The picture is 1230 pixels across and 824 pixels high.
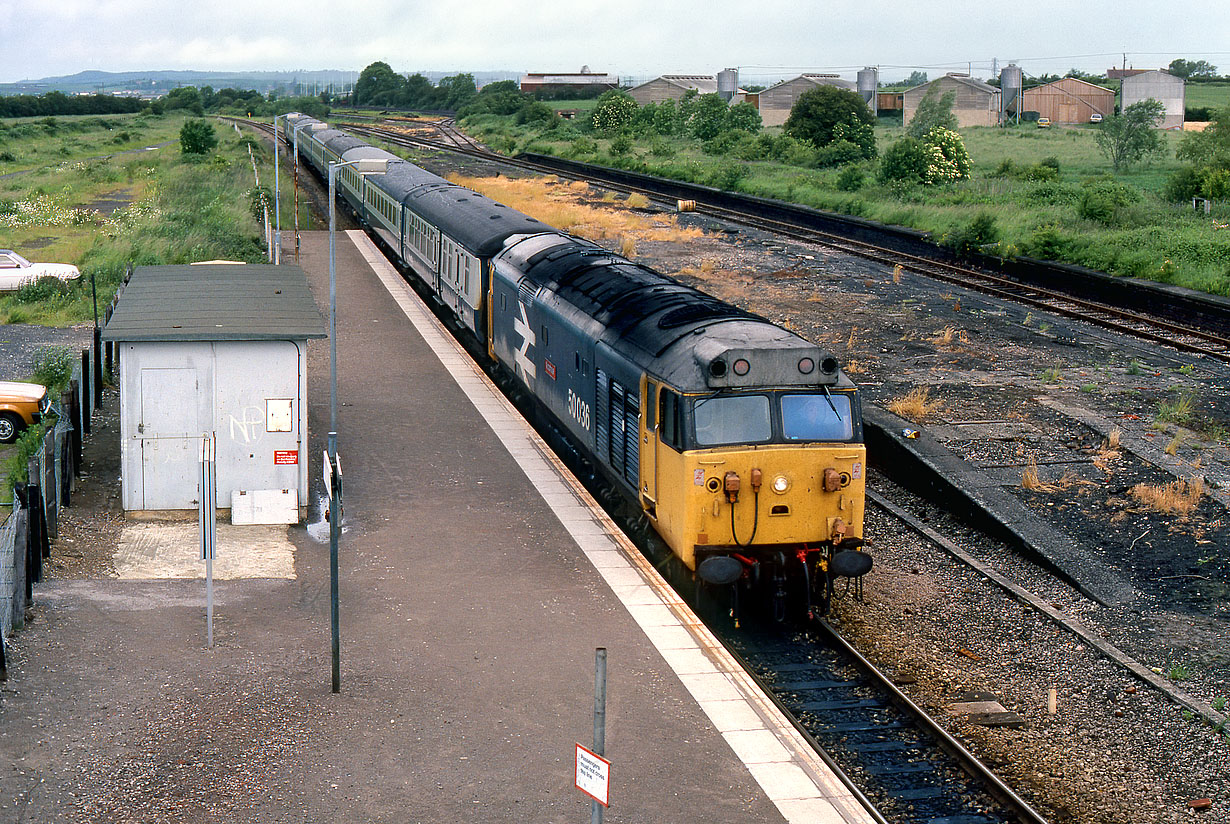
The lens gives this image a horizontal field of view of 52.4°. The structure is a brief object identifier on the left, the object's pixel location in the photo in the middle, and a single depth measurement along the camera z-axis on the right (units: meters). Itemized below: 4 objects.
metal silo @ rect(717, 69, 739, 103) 151.88
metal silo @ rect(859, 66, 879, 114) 145.88
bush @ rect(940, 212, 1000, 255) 41.53
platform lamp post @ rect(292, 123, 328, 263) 68.76
